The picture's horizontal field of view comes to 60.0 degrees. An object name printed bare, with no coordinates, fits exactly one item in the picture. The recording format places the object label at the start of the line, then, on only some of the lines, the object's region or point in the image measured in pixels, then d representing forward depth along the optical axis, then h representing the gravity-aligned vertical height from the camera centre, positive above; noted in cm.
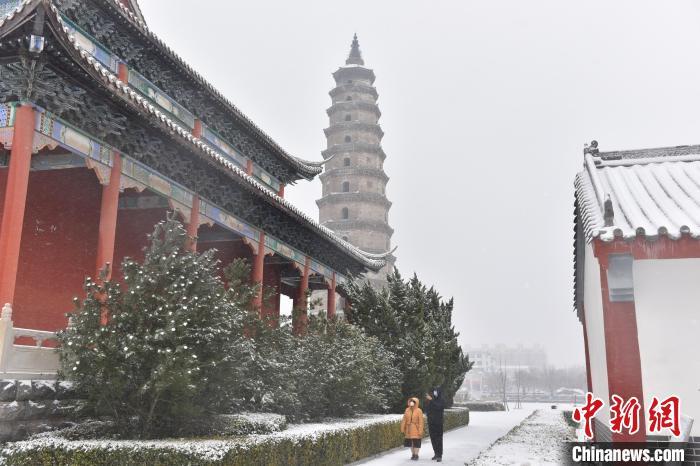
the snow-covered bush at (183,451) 685 -107
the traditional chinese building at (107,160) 909 +396
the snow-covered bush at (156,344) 766 +21
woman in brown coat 1139 -117
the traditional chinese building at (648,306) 700 +69
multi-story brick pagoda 4378 +1386
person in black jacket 1131 -105
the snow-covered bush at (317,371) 1085 -19
